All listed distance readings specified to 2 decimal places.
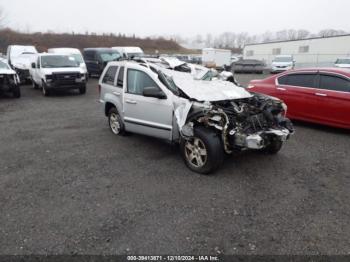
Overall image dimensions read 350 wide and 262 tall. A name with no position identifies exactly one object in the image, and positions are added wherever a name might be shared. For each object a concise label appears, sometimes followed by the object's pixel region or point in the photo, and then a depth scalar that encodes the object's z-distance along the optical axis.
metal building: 34.03
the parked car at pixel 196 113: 4.82
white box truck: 35.88
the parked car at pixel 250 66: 30.17
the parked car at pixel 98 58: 20.52
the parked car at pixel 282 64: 28.50
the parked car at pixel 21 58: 17.72
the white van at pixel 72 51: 18.64
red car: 7.09
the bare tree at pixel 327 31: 87.32
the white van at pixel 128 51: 22.48
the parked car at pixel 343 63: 22.58
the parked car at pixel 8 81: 12.69
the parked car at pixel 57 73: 13.56
